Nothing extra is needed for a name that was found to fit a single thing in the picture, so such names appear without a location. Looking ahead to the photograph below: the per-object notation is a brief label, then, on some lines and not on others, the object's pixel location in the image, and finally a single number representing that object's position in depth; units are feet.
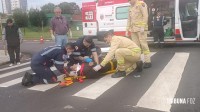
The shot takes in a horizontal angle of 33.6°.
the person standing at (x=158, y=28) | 49.26
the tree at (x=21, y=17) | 192.85
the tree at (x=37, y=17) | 190.60
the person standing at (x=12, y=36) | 39.47
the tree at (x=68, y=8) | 255.17
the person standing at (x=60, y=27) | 36.70
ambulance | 47.67
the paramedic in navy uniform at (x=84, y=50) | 26.88
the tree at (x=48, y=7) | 272.97
